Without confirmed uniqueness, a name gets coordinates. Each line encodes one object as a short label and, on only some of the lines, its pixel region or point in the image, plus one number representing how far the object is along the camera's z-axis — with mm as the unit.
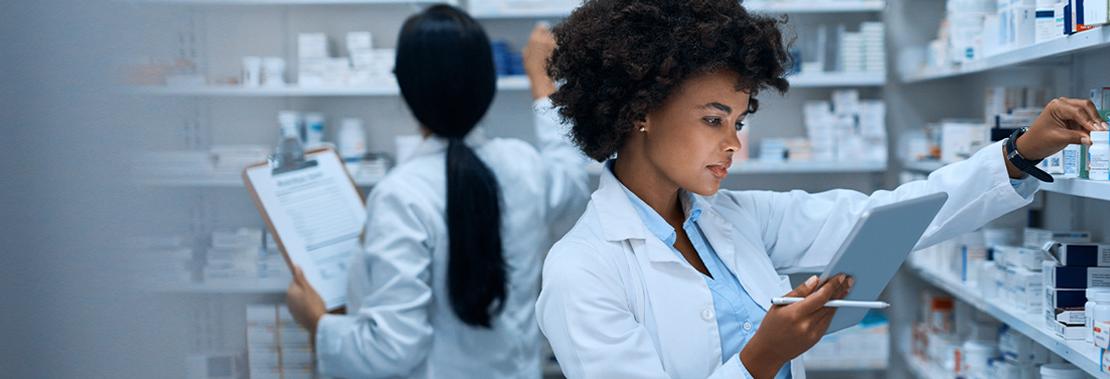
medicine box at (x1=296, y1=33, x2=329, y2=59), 3893
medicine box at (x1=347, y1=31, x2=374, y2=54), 3891
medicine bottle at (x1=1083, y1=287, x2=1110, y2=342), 1869
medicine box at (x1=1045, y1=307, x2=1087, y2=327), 1976
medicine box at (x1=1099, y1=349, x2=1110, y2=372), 1752
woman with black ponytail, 2400
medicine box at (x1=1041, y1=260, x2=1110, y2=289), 1975
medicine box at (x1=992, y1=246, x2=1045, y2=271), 2250
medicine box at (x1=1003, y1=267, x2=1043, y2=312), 2223
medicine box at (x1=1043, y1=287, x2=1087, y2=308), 2004
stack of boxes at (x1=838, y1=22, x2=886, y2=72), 3785
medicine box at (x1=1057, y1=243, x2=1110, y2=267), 2004
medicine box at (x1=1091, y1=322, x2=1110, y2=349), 1783
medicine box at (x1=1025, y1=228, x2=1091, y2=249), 2139
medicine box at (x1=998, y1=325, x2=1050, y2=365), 2402
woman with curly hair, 1419
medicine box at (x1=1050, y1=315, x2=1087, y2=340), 1960
